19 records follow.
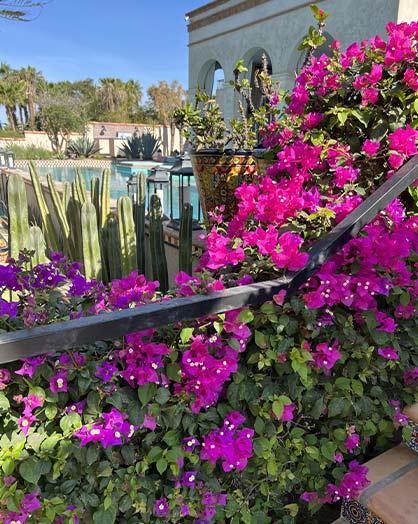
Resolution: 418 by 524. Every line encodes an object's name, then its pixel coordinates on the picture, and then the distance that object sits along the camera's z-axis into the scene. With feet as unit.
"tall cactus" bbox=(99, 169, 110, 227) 15.58
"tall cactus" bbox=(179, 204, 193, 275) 10.14
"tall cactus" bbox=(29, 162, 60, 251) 18.30
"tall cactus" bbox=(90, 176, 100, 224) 15.80
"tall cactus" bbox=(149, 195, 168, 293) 11.97
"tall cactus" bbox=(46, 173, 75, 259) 16.49
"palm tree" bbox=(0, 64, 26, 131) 117.60
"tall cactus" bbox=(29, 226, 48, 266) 11.03
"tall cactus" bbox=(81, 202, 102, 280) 12.23
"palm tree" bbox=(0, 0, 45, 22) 15.87
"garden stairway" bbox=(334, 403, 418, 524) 4.27
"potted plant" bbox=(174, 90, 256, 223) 8.95
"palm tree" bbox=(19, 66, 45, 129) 122.72
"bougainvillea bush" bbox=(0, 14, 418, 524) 3.36
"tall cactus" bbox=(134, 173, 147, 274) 13.16
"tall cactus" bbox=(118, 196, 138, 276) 11.34
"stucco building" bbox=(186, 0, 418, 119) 27.20
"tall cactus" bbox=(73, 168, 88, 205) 15.71
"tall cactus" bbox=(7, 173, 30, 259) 13.71
